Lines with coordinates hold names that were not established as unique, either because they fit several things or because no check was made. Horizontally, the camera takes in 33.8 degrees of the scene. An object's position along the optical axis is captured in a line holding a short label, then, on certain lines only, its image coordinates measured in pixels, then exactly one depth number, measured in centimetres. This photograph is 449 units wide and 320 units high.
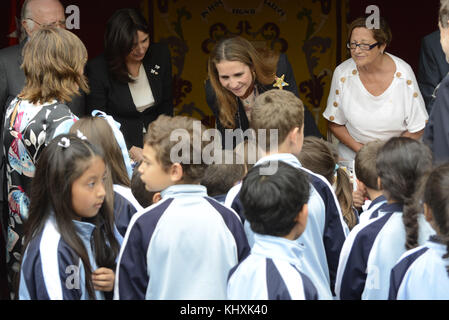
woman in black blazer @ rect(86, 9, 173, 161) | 449
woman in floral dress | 342
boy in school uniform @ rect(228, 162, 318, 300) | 245
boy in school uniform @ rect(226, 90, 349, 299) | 305
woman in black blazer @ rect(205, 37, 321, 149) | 420
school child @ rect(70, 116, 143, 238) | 315
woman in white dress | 479
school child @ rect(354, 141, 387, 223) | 337
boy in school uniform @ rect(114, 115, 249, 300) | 271
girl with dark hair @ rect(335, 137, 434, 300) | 289
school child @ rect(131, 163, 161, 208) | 344
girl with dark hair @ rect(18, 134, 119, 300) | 266
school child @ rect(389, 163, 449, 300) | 254
